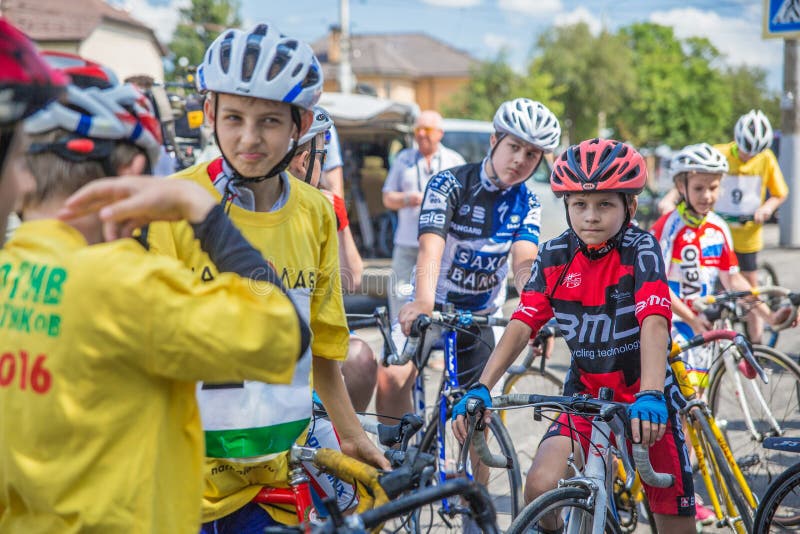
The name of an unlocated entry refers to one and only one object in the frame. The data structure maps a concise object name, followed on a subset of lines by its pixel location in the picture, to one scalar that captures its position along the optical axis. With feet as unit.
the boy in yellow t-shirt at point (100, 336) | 5.27
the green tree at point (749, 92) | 264.31
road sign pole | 53.31
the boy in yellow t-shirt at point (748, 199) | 28.89
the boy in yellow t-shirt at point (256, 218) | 7.93
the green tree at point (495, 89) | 191.62
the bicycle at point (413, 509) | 6.09
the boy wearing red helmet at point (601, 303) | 11.05
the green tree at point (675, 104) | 228.43
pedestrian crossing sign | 38.47
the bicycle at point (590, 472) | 9.57
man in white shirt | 29.99
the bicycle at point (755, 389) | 17.71
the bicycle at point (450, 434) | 14.40
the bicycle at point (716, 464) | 14.16
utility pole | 123.03
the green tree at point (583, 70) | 204.33
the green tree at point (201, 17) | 218.38
